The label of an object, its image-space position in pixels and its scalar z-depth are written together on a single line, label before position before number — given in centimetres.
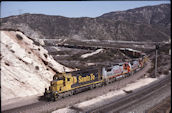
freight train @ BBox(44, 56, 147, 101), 2339
